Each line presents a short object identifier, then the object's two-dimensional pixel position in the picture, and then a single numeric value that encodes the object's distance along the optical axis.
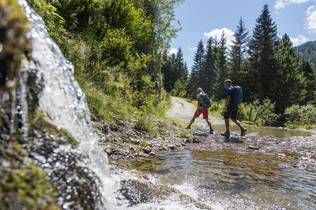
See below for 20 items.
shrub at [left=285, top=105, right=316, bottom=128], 19.56
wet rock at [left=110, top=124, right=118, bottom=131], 6.55
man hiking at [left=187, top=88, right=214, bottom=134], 9.97
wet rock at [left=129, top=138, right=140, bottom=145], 6.47
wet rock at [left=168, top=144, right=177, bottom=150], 6.96
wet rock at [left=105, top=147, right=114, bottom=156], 5.53
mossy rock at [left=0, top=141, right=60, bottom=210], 1.71
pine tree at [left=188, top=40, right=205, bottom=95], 55.07
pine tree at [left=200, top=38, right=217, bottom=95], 51.52
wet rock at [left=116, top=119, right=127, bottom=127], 6.93
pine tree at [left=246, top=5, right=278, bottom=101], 31.04
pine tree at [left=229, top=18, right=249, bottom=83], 37.95
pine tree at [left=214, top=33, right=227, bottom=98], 39.81
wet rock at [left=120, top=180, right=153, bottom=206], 3.51
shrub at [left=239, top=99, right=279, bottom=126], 19.76
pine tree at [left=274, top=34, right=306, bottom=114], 30.57
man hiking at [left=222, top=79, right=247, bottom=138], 8.62
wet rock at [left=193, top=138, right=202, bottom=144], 8.07
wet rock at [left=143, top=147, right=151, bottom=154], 6.17
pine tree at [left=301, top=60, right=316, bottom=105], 37.72
